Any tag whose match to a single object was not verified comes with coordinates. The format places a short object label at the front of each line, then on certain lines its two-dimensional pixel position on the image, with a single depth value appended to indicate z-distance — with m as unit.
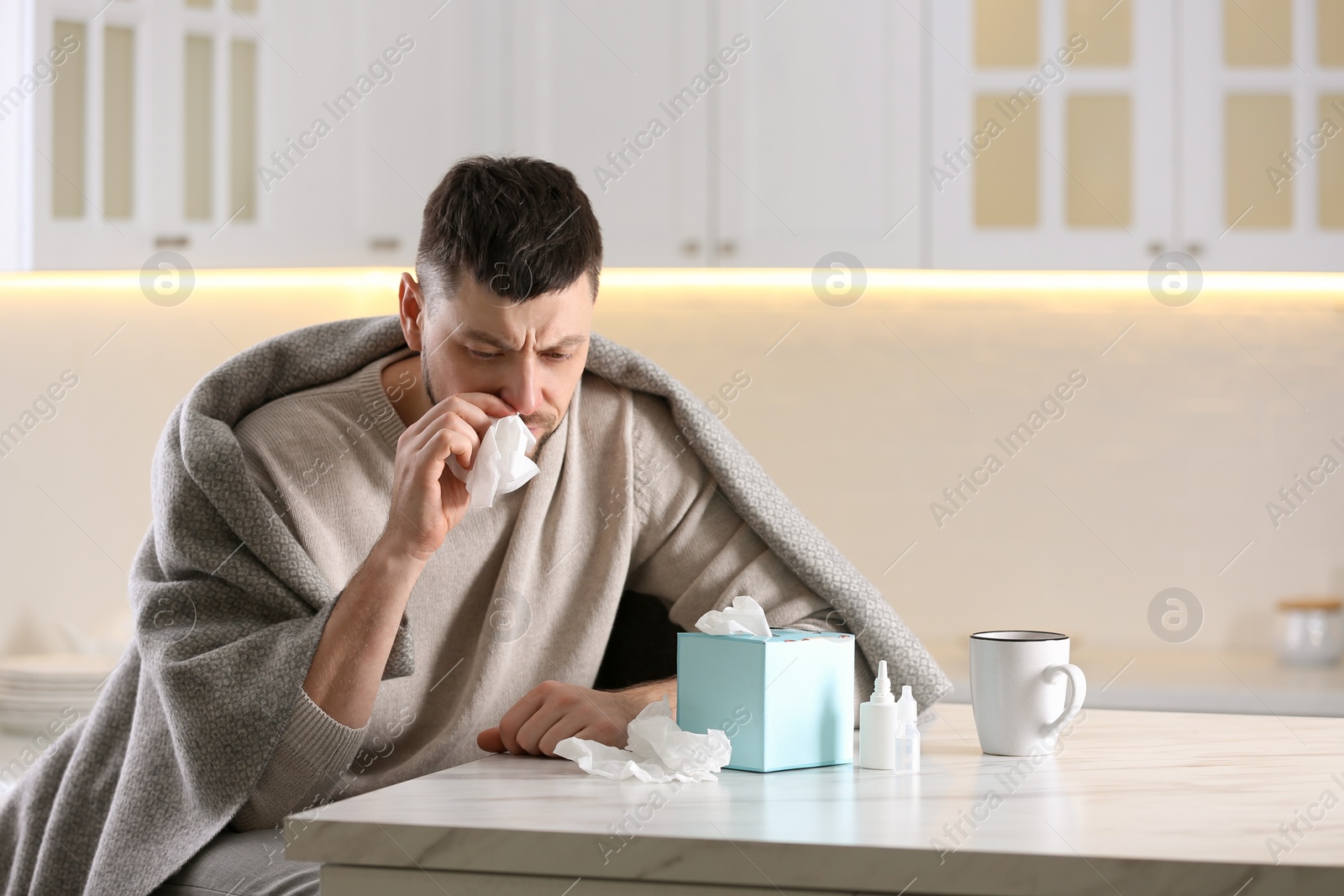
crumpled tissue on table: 3.03
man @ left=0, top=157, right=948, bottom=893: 3.20
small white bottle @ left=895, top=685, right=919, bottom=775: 3.06
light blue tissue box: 3.06
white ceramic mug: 3.10
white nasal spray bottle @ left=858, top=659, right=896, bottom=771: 3.07
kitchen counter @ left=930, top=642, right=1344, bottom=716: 4.44
